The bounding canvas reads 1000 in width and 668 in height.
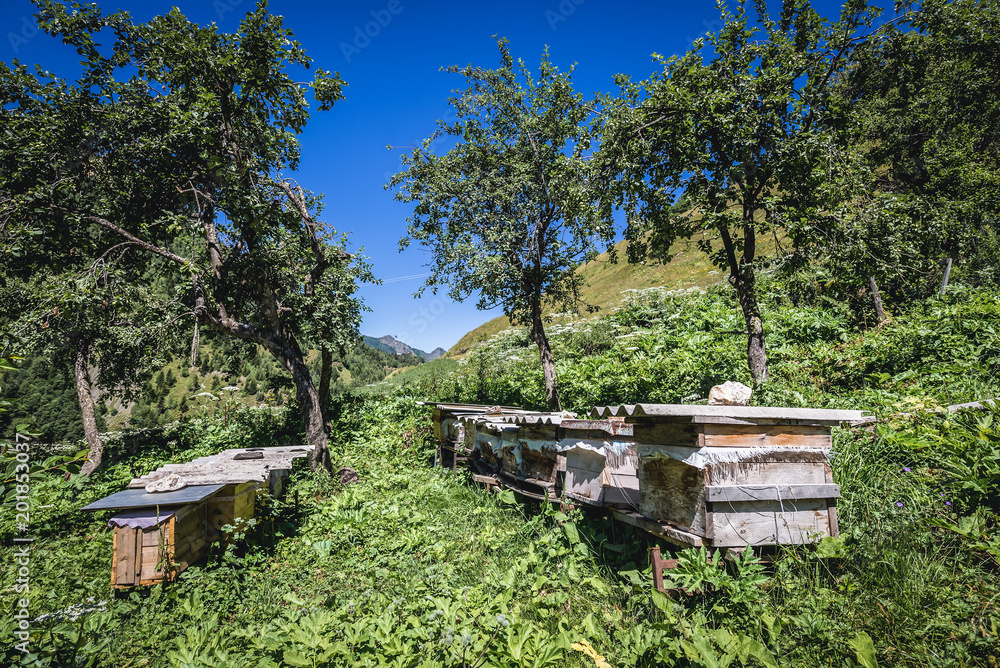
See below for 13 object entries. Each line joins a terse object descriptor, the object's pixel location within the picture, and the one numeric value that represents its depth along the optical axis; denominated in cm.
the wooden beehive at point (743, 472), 384
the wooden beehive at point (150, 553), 516
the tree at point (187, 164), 895
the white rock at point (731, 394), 459
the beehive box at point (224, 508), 634
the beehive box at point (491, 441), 753
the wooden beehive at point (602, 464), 523
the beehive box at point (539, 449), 624
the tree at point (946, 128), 903
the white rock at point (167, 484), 577
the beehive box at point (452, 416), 932
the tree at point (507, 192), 1080
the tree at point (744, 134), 690
